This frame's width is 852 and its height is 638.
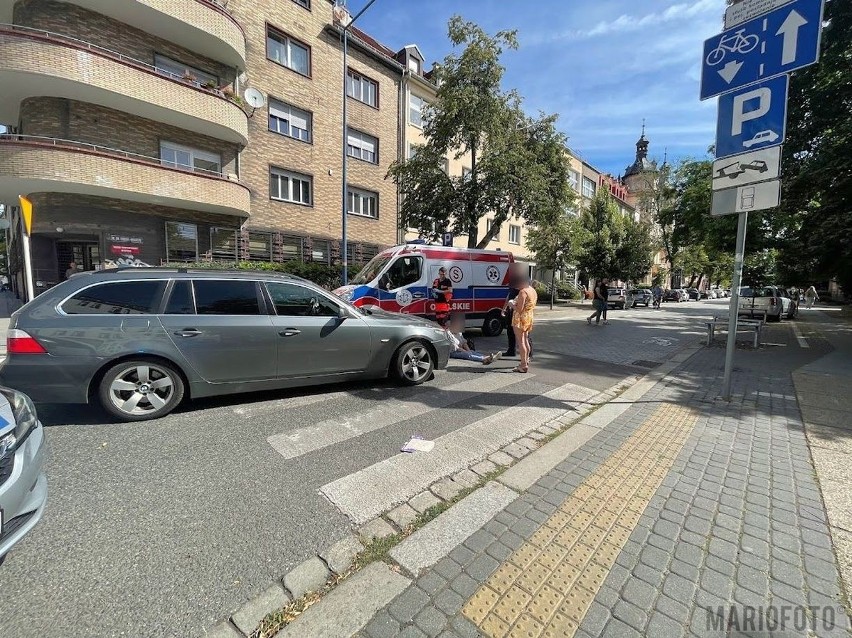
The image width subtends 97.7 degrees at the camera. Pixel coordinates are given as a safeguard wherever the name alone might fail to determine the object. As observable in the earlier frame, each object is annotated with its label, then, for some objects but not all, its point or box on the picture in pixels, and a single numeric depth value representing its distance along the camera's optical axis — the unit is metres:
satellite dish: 14.83
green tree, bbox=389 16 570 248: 12.66
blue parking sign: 4.48
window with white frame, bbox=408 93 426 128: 21.81
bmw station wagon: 3.77
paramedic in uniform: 8.28
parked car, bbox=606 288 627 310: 28.20
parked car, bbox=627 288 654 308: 32.09
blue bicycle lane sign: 4.19
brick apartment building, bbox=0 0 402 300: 10.63
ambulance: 9.20
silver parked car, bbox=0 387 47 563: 1.90
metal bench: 9.94
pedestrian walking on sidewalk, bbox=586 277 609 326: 13.88
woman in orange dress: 6.62
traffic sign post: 4.30
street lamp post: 12.85
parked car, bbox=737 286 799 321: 17.94
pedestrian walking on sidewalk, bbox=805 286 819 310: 33.53
